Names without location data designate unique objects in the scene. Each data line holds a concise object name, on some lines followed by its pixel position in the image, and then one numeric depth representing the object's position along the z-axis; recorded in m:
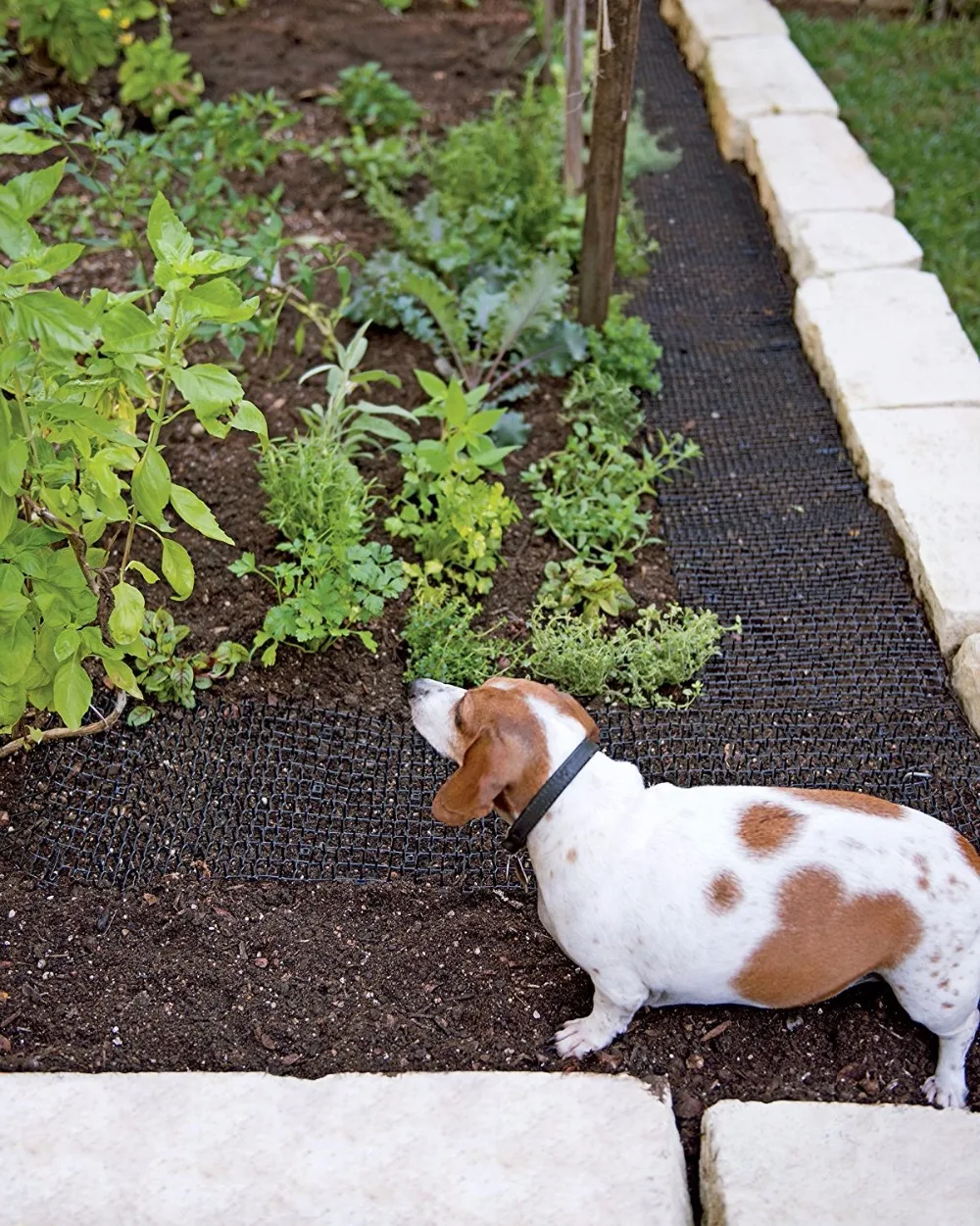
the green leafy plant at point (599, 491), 3.97
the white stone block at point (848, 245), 4.98
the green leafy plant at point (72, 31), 5.67
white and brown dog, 2.48
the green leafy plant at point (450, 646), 3.48
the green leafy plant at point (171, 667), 3.35
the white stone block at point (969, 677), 3.39
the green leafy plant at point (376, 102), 5.92
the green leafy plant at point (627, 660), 3.47
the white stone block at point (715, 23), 6.57
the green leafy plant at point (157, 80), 5.74
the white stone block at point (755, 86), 5.96
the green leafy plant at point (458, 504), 3.73
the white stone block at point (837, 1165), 2.25
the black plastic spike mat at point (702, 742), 3.10
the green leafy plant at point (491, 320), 4.39
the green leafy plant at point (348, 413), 3.88
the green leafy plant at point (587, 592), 3.73
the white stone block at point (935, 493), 3.62
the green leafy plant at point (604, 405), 4.33
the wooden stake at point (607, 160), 3.95
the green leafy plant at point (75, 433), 2.37
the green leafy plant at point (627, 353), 4.50
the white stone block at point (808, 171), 5.30
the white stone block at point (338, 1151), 2.29
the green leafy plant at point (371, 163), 5.52
